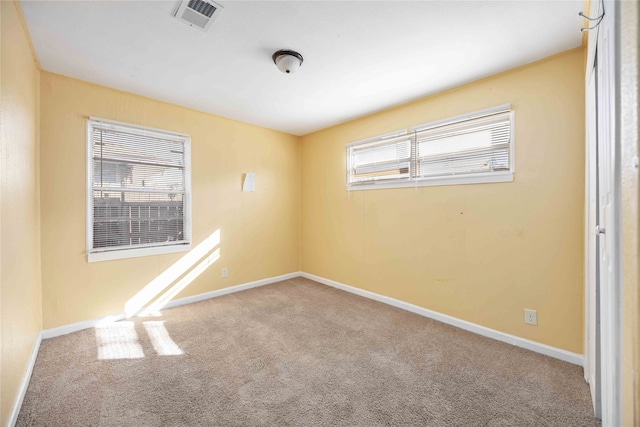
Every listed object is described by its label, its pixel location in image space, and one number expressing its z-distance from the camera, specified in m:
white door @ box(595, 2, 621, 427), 0.92
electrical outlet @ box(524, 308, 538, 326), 2.35
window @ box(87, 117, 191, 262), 2.88
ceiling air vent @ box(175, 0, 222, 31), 1.70
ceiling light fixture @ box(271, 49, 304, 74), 2.18
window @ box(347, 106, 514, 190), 2.56
